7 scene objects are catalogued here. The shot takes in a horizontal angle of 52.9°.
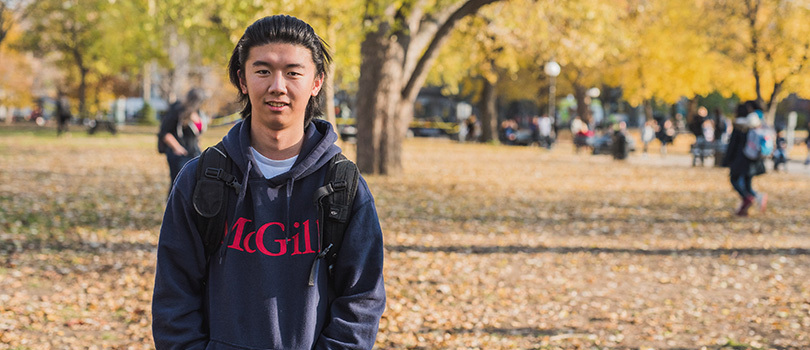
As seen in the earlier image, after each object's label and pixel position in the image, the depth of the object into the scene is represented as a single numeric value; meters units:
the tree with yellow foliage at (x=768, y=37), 26.39
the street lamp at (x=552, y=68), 31.52
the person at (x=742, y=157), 12.53
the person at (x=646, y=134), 32.35
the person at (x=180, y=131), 9.46
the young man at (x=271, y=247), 2.40
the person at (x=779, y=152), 24.36
